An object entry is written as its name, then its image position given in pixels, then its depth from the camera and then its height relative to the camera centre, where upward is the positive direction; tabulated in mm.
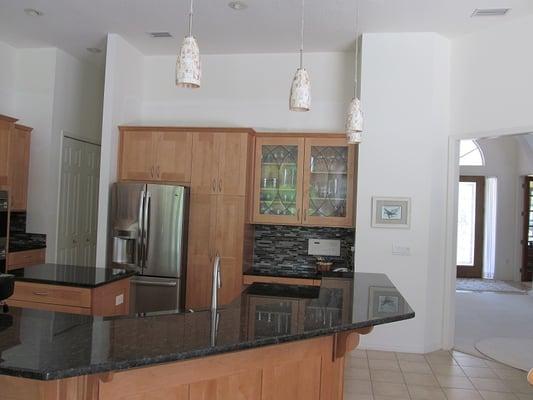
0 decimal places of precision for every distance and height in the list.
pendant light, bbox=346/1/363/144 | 2627 +579
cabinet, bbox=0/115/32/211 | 4465 +436
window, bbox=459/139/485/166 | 9133 +1374
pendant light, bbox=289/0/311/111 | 2186 +608
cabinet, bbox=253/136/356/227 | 4461 +318
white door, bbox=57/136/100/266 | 5176 -4
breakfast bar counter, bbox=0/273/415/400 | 1401 -499
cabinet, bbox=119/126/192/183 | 4469 +538
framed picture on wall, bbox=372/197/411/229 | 4176 +32
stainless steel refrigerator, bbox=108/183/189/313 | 4230 -326
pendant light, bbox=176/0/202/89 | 1899 +632
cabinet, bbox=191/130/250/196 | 4363 +472
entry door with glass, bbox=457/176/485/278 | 9000 -177
